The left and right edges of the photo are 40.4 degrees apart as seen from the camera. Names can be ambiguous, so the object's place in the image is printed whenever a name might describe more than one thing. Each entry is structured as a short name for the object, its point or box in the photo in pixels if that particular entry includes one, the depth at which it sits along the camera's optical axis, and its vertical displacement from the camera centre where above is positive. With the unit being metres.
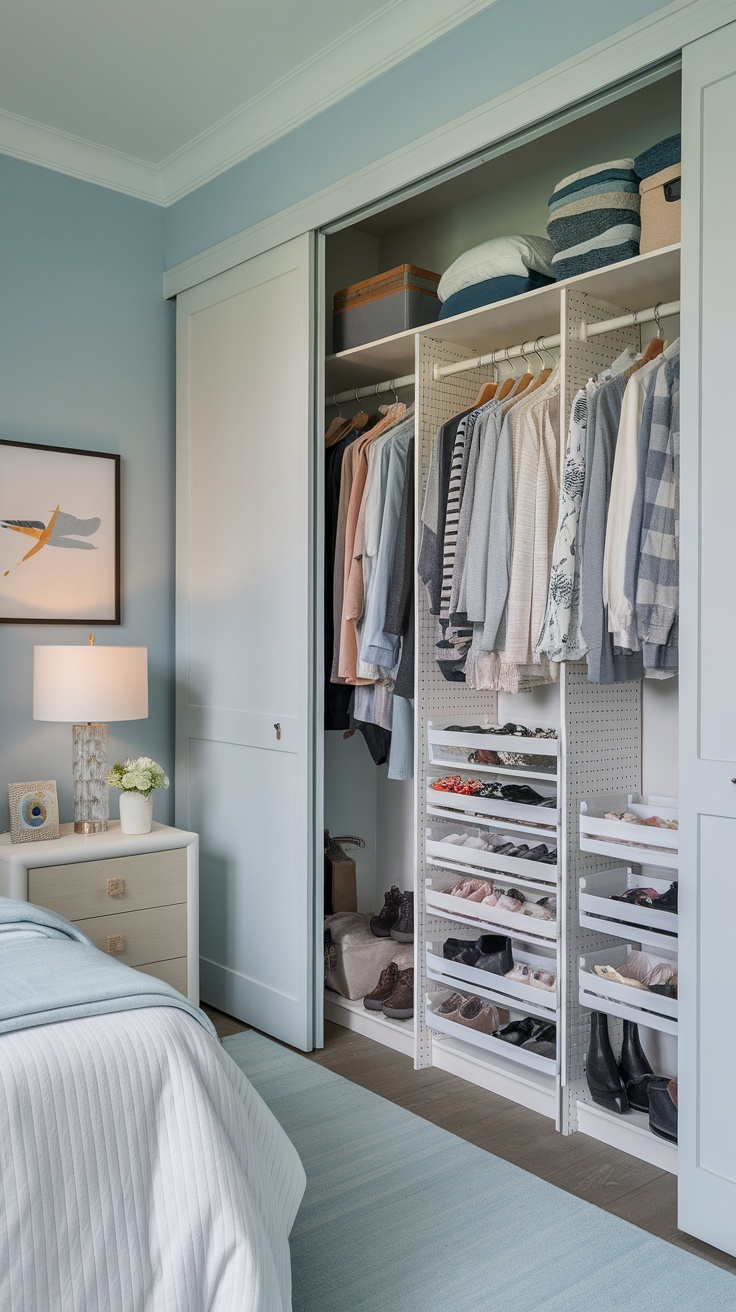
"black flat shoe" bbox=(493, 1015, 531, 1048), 2.71 -1.04
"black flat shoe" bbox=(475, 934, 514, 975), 2.78 -0.85
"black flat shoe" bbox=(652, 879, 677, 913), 2.34 -0.59
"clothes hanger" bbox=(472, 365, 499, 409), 2.87 +0.74
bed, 1.41 -0.77
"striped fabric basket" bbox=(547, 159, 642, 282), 2.37 +1.05
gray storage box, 3.06 +1.08
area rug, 1.88 -1.21
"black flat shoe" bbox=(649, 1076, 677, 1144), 2.27 -1.05
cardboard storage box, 2.24 +1.00
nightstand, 2.87 -0.71
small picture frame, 3.05 -0.50
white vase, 3.12 -0.51
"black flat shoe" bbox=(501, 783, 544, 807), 2.71 -0.39
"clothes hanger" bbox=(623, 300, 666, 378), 2.45 +0.74
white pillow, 2.66 +1.05
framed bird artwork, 3.28 +0.38
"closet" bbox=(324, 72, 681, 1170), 2.52 -0.21
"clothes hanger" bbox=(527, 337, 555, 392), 2.76 +0.75
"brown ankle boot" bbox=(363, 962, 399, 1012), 3.15 -1.07
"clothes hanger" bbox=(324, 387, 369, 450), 3.32 +0.75
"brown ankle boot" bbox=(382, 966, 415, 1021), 3.05 -1.08
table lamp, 2.96 -0.11
